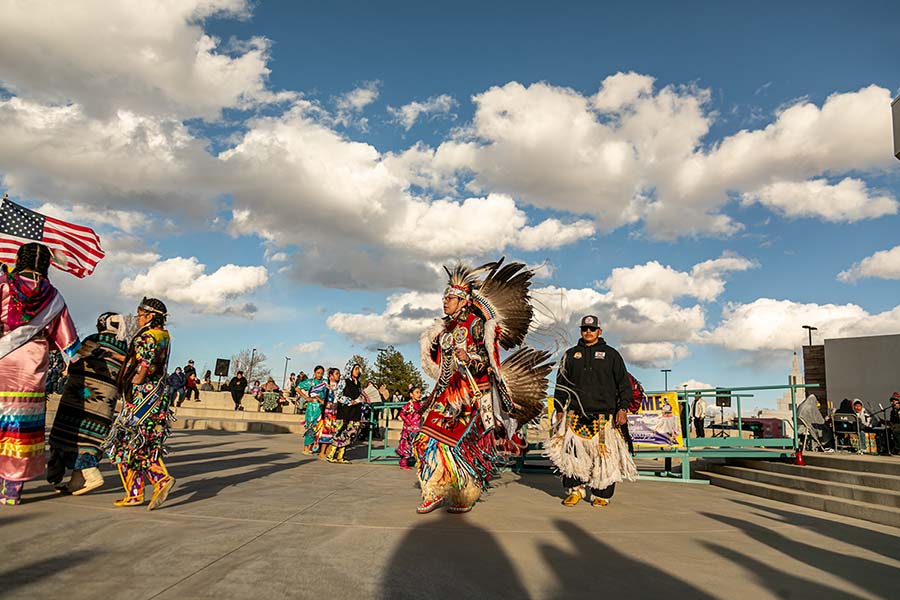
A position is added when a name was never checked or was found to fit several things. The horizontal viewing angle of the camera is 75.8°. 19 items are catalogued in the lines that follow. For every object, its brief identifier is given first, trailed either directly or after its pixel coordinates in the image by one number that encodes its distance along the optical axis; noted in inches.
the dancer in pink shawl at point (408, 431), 387.2
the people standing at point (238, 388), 847.7
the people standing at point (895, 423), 410.3
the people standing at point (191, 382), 792.4
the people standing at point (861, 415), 433.1
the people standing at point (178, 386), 501.0
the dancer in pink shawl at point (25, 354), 176.1
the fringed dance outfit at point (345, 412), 402.0
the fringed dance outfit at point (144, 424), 179.6
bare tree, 3212.1
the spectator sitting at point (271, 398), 890.7
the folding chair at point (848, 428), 425.4
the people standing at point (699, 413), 523.4
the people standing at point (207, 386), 1156.6
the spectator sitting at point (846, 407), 517.2
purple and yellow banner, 345.7
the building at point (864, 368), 916.0
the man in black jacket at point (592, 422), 233.5
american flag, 328.5
